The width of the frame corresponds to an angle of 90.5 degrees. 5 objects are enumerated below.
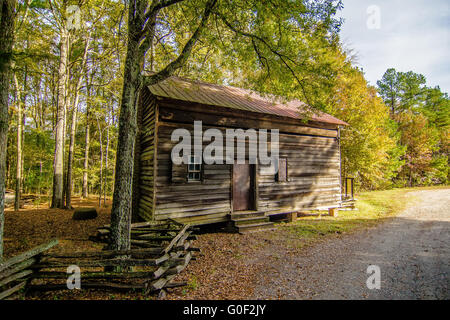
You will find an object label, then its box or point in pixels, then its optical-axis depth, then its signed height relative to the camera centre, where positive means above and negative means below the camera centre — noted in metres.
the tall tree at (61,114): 11.21 +2.89
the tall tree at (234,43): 4.77 +3.71
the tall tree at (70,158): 11.38 +0.65
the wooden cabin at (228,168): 8.03 +0.14
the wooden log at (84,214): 9.45 -1.86
